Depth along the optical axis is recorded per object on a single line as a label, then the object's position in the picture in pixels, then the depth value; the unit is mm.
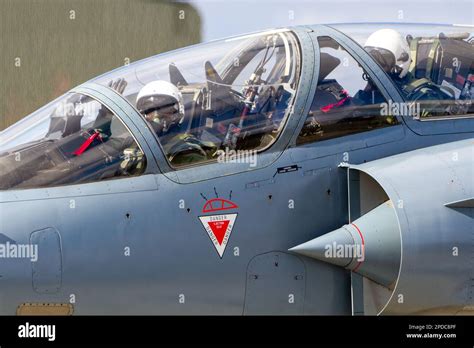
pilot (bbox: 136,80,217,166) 11930
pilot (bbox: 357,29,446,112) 12844
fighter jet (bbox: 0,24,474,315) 11172
